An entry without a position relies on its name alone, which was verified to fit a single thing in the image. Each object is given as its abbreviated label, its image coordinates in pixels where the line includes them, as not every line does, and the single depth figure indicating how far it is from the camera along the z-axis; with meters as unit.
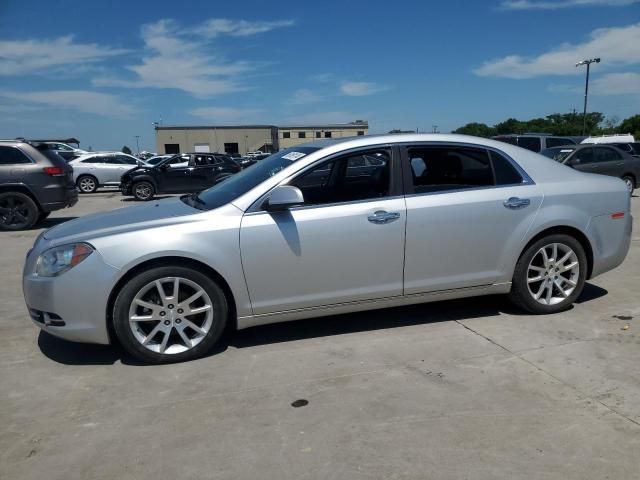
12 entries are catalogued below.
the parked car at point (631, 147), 16.98
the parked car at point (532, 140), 18.41
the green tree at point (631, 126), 68.38
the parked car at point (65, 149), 24.55
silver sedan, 3.57
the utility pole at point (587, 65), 42.91
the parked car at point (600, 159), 14.23
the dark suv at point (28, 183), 9.73
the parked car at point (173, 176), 16.84
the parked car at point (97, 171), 19.80
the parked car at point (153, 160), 26.34
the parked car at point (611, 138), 20.72
